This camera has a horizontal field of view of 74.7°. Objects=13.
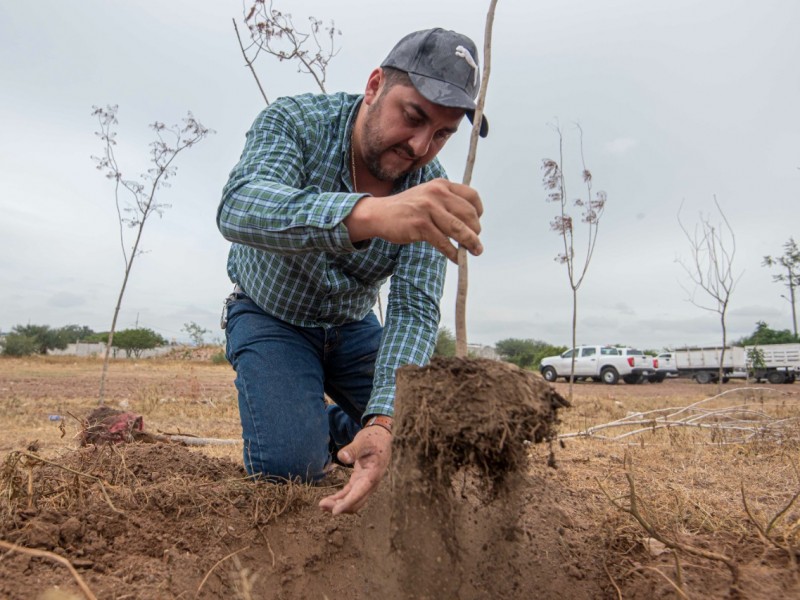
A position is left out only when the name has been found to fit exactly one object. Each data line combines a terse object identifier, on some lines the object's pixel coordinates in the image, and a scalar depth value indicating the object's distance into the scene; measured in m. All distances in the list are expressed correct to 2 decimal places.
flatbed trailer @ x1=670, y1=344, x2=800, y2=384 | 16.08
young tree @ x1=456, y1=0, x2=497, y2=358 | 1.34
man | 1.46
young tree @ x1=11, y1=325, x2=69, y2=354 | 31.20
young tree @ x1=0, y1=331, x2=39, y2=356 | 24.09
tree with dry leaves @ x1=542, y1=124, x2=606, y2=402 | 7.69
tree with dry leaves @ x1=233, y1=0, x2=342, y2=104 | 4.03
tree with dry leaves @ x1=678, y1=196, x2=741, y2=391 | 9.16
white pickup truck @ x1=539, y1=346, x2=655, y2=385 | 15.38
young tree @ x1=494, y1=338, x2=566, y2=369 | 29.58
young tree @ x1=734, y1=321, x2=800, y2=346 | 23.25
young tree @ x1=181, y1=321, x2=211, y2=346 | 31.27
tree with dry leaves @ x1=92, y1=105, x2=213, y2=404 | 6.28
